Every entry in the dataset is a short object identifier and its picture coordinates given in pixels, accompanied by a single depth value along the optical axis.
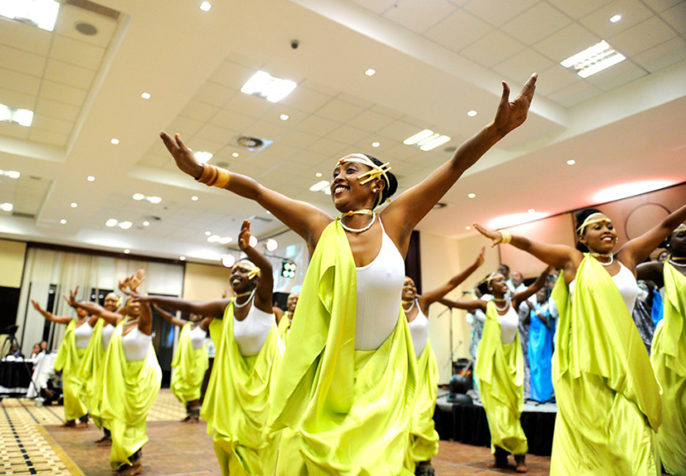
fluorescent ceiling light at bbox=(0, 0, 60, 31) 5.81
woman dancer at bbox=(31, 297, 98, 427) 7.42
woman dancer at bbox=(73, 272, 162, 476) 4.58
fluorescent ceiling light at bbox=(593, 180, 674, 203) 9.78
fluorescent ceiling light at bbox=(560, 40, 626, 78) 6.63
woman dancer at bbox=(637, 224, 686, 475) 3.54
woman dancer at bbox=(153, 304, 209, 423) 8.70
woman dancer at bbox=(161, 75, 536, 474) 1.54
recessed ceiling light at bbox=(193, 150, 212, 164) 9.72
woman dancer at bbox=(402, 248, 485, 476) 4.13
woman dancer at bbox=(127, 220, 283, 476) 3.25
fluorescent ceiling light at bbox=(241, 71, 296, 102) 7.22
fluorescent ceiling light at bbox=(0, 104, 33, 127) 8.27
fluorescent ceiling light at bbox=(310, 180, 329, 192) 11.02
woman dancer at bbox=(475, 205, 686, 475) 2.58
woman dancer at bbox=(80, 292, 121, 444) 6.64
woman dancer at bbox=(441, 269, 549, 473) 4.91
